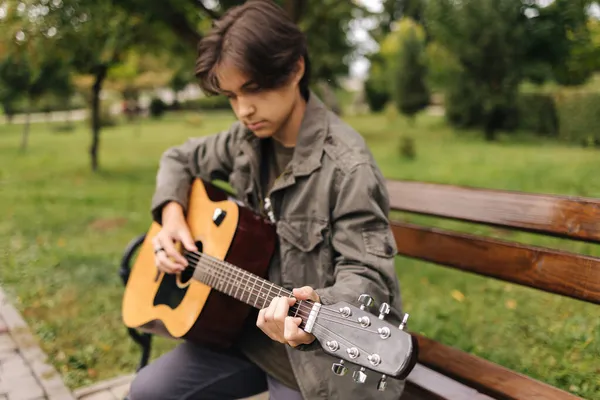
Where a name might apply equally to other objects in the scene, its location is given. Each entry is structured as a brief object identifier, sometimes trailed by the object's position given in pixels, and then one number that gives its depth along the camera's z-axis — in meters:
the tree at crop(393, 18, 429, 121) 17.91
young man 1.79
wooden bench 1.95
